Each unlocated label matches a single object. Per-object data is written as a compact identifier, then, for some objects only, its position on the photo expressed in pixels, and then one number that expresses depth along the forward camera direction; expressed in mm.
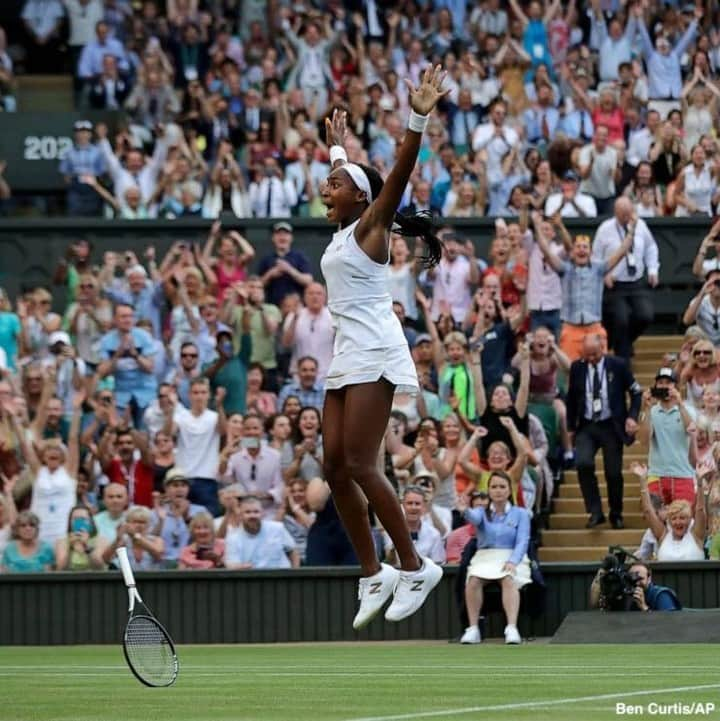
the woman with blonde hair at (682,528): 17172
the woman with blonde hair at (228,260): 21359
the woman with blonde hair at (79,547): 18078
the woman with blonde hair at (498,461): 17828
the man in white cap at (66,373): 20062
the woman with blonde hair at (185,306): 20547
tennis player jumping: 10023
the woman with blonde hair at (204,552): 17969
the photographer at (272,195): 23422
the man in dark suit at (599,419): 18781
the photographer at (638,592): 15938
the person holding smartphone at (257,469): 18328
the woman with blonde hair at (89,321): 20734
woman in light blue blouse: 16578
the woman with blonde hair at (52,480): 18297
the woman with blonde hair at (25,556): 18047
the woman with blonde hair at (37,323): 20516
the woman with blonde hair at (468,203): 22656
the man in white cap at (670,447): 17953
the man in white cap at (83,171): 24047
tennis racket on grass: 10258
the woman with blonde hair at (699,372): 18750
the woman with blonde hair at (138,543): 17750
